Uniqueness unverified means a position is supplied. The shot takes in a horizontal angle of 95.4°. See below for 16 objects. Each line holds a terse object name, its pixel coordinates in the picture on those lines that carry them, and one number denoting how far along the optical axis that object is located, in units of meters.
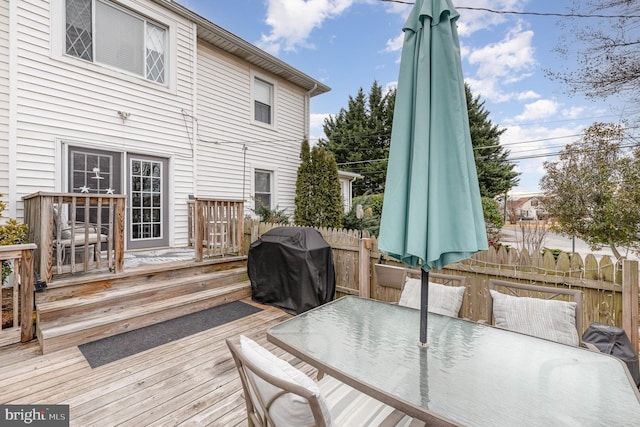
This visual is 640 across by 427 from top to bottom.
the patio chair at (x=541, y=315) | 2.02
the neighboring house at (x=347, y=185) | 11.97
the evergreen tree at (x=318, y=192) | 8.04
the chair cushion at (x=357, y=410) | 1.39
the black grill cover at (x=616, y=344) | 2.05
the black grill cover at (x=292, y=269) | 4.06
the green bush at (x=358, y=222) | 8.05
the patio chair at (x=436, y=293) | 2.40
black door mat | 2.97
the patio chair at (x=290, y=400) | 1.06
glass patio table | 1.14
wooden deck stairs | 3.12
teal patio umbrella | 1.55
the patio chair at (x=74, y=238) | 3.56
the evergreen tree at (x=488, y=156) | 19.50
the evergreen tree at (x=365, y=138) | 20.59
